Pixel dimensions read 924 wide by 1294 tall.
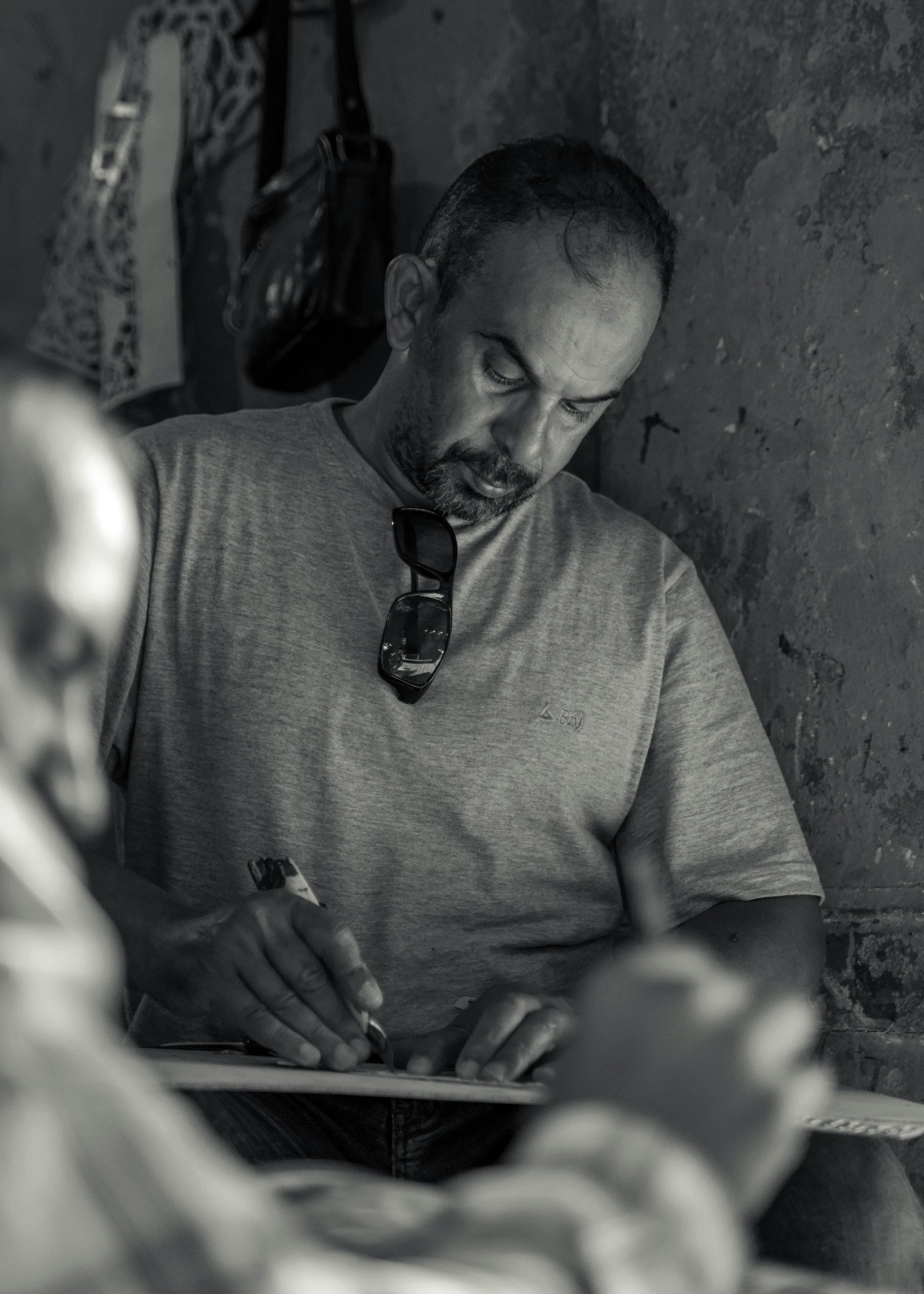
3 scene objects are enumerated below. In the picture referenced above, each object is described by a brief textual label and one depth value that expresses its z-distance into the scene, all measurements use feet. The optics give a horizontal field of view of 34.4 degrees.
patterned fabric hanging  8.65
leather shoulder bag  7.38
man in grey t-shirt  5.68
